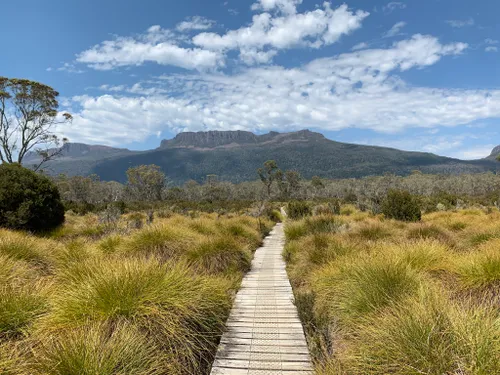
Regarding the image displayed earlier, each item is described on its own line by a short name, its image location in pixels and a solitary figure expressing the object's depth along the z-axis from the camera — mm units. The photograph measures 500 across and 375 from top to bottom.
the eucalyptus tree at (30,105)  29500
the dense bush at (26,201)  11055
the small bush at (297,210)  20509
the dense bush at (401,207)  15969
